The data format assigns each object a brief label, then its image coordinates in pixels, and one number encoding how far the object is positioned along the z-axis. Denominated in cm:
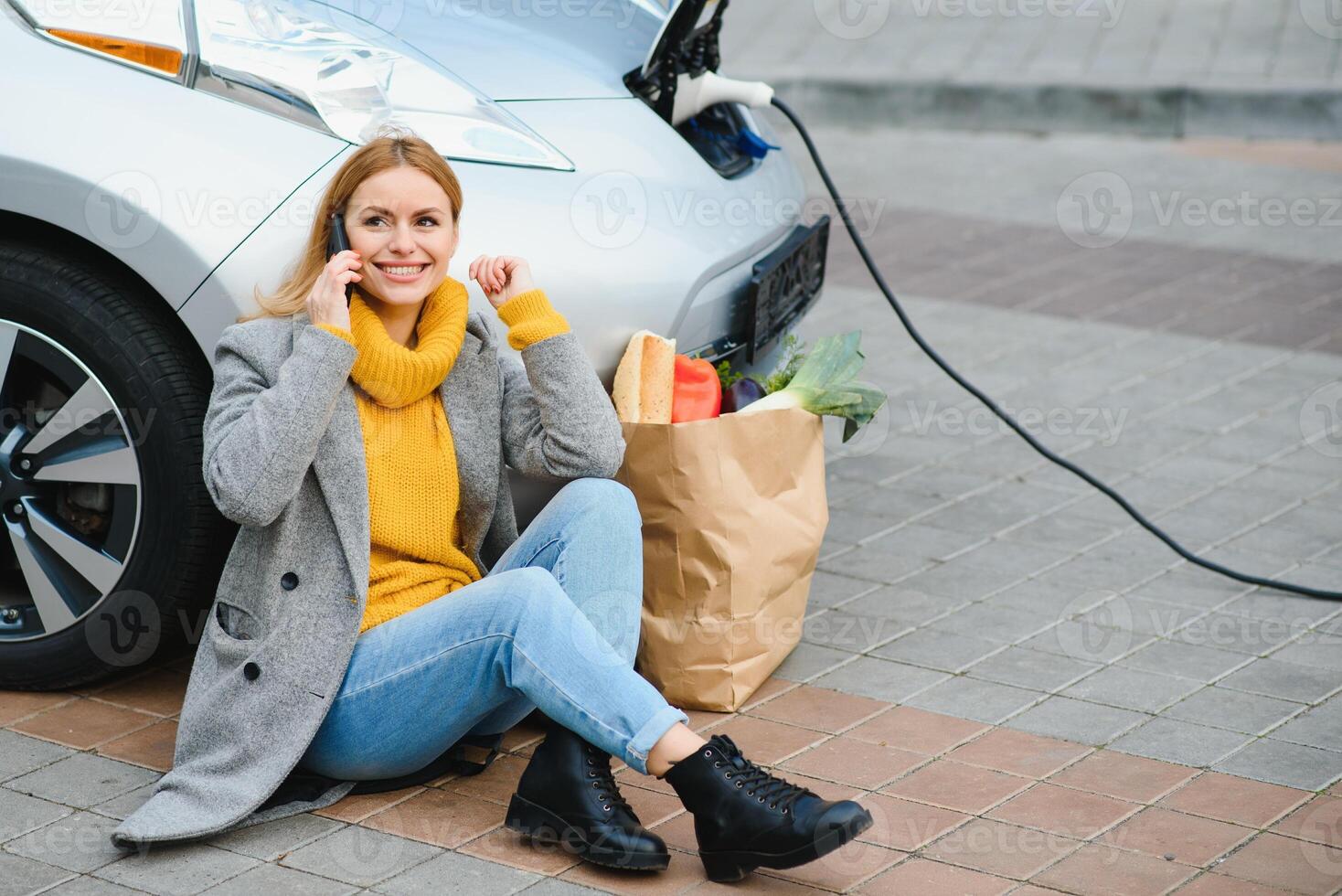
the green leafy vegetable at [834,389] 650
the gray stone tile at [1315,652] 708
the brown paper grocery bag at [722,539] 618
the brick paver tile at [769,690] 663
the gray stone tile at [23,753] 588
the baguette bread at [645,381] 620
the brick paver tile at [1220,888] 522
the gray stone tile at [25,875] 510
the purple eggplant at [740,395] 661
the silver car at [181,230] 584
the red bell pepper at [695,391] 636
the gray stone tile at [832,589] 769
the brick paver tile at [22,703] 630
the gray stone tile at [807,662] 693
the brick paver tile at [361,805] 564
